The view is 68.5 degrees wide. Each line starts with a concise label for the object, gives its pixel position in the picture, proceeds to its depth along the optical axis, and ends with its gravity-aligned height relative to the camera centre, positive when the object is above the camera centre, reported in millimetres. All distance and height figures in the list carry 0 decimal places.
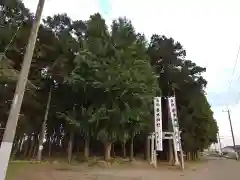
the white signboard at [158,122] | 14736 +1883
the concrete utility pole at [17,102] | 4167 +946
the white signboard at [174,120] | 15126 +2121
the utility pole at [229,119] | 31953 +5041
